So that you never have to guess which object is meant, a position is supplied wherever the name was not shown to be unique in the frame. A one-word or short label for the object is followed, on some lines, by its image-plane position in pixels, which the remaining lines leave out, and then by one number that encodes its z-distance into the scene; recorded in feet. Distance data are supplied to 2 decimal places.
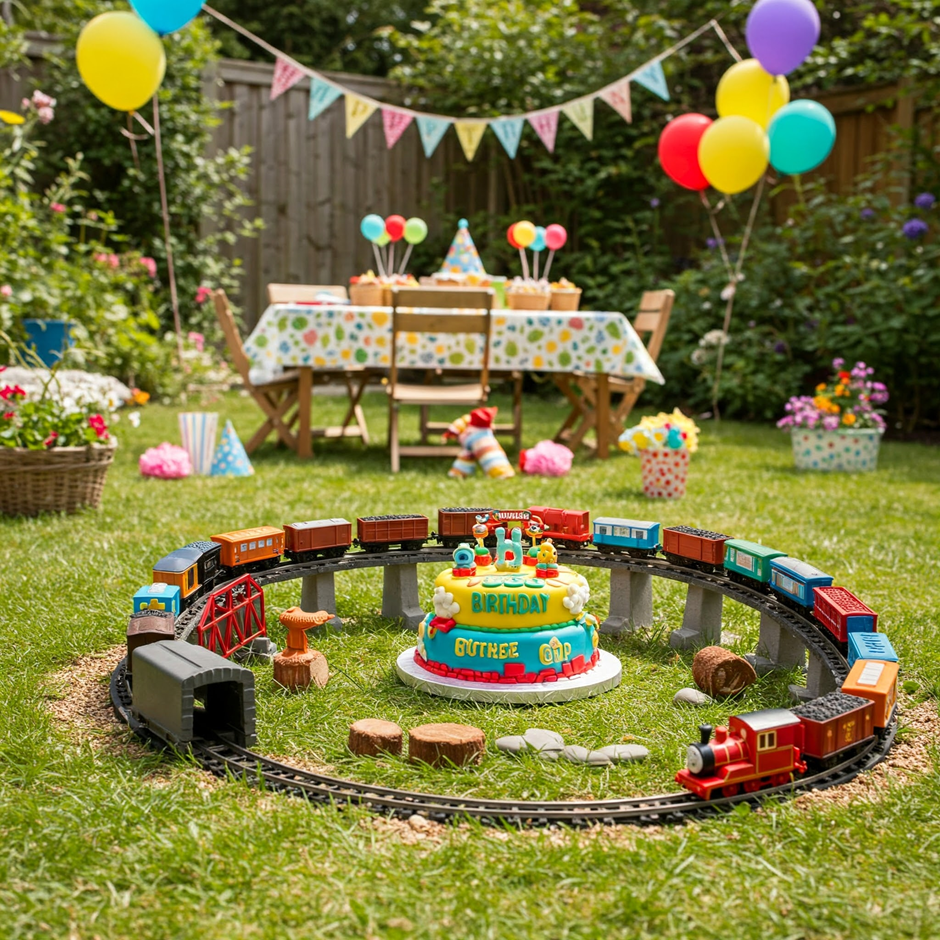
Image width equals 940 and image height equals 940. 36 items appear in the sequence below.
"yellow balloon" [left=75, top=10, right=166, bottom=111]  19.56
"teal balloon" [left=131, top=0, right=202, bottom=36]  19.49
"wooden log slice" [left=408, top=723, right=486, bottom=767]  7.57
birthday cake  9.16
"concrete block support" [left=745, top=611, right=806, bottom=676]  10.00
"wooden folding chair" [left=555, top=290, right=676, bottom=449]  22.98
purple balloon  21.35
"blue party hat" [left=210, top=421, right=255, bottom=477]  19.60
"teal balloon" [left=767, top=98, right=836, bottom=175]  21.70
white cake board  9.02
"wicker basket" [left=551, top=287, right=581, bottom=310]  23.03
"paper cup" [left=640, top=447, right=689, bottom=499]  17.79
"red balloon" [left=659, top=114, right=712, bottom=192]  24.14
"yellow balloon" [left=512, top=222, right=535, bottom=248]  23.41
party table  21.01
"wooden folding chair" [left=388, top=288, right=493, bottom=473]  20.65
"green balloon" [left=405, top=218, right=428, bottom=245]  23.66
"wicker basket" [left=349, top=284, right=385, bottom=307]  22.03
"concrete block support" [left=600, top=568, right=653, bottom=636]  11.27
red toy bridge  9.64
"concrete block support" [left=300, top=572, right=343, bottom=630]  11.41
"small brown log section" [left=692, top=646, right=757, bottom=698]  9.22
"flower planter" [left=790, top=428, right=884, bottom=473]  21.01
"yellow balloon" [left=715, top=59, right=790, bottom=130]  23.00
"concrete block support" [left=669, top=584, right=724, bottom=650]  10.66
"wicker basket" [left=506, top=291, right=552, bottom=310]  22.35
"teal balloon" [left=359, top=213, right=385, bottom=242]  23.45
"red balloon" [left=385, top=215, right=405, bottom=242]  24.12
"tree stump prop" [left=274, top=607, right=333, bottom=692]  9.27
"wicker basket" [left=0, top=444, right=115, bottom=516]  15.10
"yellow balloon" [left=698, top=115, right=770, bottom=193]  21.76
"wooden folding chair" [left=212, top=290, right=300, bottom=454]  22.08
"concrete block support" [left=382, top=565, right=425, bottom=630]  11.57
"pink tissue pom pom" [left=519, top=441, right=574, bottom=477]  19.65
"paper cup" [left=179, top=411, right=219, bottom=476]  19.56
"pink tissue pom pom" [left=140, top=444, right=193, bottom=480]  19.01
